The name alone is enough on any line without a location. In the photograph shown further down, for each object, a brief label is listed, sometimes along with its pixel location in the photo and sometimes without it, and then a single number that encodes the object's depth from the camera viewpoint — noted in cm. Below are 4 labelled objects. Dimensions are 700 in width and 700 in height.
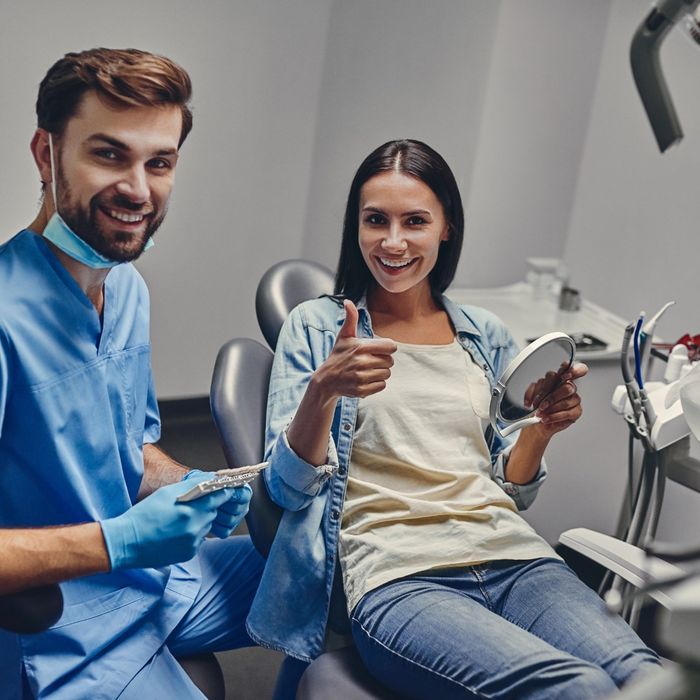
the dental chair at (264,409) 150
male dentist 134
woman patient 145
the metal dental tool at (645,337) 190
